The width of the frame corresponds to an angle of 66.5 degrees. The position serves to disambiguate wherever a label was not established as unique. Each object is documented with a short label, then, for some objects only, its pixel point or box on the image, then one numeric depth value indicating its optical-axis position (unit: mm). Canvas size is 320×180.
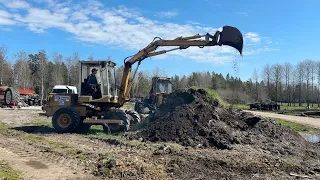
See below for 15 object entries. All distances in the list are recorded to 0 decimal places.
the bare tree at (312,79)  55830
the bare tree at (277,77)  58750
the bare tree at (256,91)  57260
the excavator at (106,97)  10198
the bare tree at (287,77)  59481
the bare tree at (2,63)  44981
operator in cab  10564
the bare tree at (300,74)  57134
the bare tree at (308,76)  56342
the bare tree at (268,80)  58997
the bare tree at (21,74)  50894
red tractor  24563
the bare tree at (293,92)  58782
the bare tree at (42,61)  48753
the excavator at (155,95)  16798
